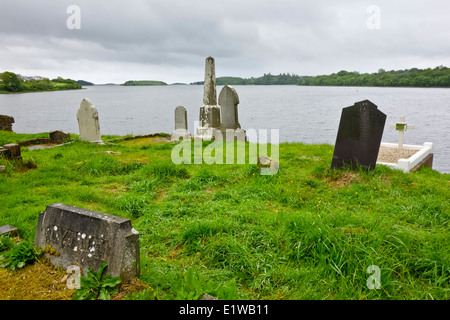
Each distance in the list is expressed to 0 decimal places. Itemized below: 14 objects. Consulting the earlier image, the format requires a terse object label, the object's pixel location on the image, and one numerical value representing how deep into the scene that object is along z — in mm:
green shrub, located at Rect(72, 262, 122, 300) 2705
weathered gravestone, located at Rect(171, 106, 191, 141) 13531
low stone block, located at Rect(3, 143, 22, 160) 7789
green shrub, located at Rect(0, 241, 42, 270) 3234
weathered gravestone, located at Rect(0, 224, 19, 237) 3984
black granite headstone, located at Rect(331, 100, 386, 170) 6711
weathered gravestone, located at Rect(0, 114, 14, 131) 15914
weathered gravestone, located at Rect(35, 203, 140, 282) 2918
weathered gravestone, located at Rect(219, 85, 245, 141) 12062
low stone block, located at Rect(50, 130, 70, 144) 12289
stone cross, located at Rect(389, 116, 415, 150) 10308
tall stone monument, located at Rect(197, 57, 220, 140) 12195
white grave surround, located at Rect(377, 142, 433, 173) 7906
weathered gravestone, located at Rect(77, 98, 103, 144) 11438
